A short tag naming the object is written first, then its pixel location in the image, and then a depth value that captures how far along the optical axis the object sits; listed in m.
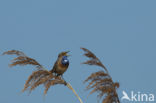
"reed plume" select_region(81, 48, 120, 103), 10.19
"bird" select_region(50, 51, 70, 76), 12.92
